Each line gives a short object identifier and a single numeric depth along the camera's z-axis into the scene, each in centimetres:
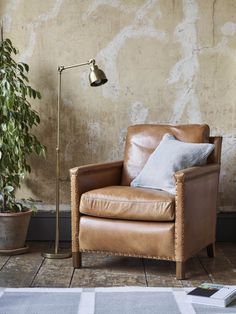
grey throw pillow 357
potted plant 386
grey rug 265
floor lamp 375
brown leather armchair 325
